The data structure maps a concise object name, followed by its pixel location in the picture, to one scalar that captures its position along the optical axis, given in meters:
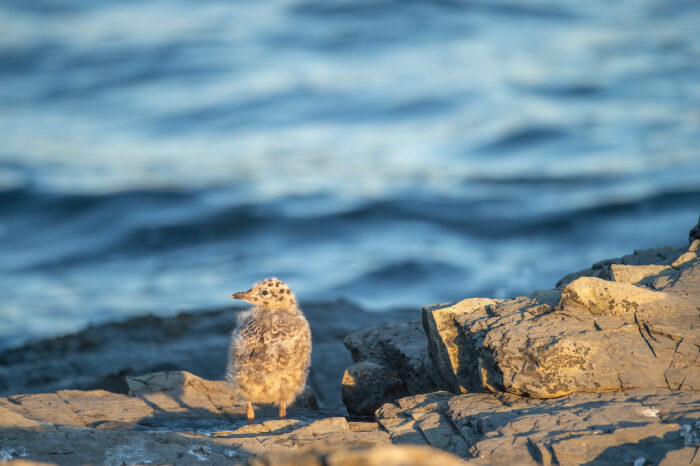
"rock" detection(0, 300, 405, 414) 17.09
